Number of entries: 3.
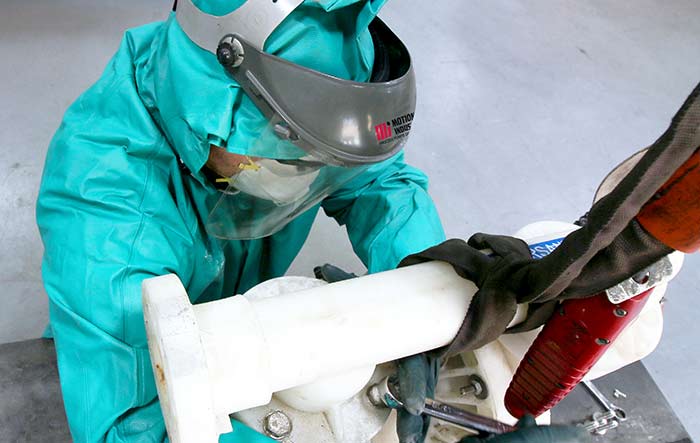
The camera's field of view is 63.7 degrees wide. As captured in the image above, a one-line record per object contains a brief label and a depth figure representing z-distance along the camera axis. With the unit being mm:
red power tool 362
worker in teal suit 762
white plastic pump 392
